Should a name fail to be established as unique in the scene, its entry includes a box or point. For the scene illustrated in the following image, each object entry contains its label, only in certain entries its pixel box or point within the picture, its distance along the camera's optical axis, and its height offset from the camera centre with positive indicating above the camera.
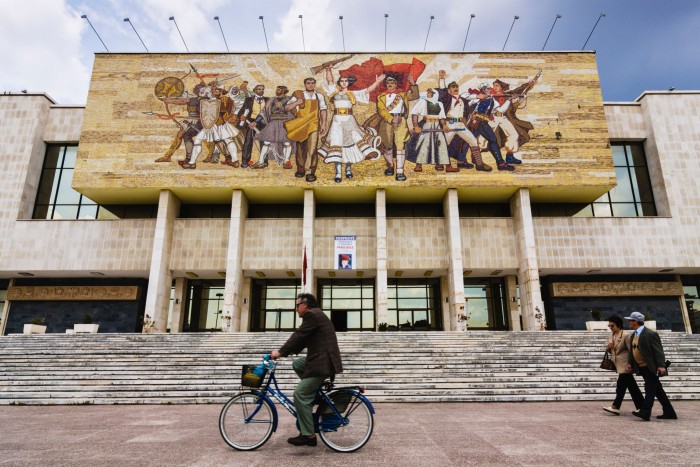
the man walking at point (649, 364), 7.28 -0.39
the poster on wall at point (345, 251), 26.03 +5.13
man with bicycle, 5.18 -0.21
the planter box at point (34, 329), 22.86 +0.67
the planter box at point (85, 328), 23.86 +0.73
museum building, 25.75 +8.53
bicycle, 5.22 -0.87
